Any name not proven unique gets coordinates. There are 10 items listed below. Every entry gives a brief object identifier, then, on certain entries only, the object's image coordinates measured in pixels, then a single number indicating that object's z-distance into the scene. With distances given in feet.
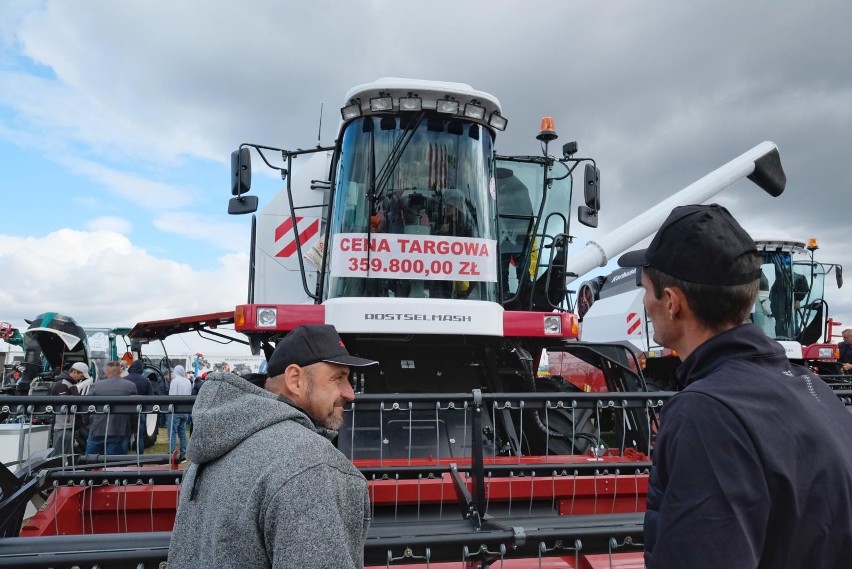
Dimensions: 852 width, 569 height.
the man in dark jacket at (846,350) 36.19
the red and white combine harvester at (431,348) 9.10
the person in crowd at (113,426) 25.53
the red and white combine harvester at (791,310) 39.29
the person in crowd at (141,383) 31.17
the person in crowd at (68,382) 25.54
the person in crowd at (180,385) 36.18
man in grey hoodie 4.44
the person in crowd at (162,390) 43.37
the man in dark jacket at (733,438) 3.67
